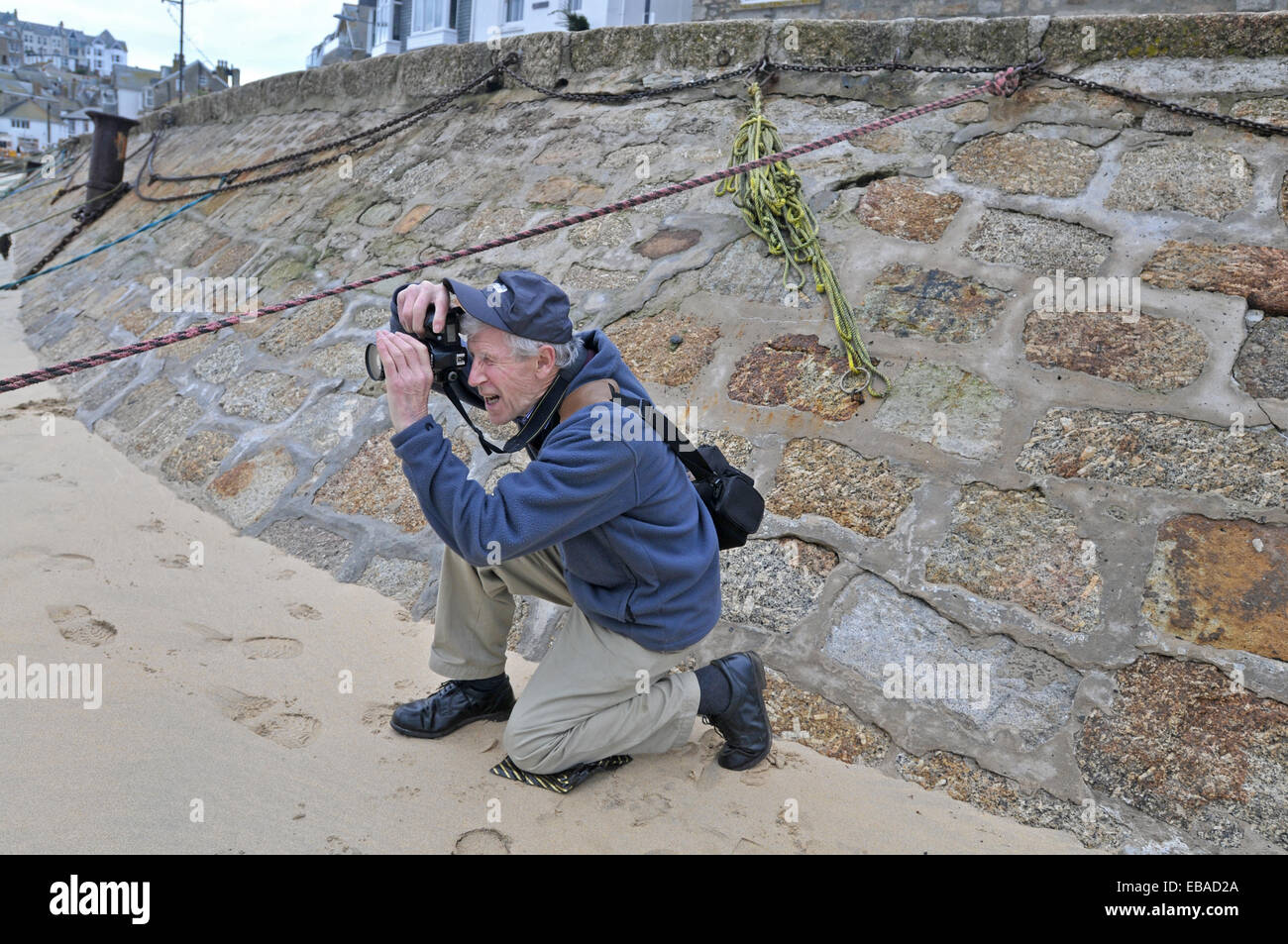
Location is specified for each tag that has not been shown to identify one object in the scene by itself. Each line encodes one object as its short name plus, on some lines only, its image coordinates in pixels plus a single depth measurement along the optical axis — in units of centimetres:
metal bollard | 845
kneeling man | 195
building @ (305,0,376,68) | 2773
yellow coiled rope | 321
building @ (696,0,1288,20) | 822
